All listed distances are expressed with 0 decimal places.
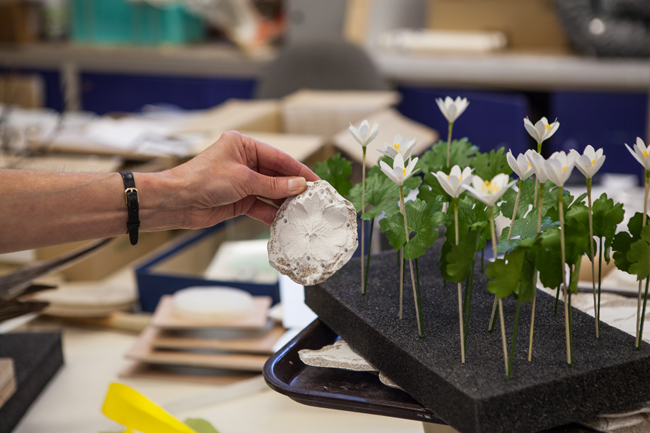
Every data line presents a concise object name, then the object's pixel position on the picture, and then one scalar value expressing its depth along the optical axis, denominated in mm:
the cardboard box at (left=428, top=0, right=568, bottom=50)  3088
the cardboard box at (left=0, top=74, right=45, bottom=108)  2639
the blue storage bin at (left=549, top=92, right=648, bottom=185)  2674
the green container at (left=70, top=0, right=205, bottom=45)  3432
